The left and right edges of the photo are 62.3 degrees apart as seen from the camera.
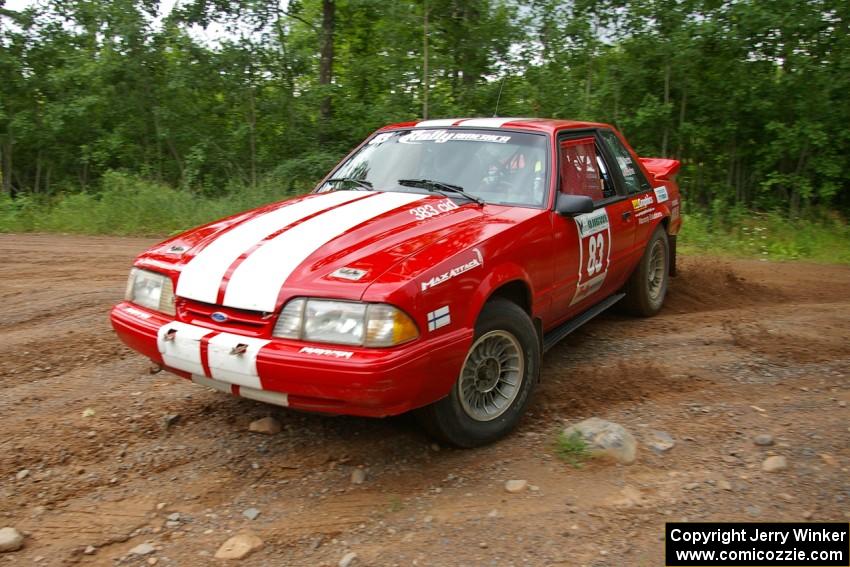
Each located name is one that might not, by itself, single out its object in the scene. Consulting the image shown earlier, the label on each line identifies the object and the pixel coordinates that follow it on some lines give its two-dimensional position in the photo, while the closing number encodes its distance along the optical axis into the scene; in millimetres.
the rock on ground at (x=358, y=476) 3158
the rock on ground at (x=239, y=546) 2648
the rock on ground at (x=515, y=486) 3045
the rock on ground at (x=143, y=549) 2674
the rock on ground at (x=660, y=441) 3367
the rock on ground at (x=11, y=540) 2686
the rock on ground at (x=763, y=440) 3362
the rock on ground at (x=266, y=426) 3617
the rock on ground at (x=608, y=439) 3242
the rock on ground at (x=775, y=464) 3139
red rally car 2885
